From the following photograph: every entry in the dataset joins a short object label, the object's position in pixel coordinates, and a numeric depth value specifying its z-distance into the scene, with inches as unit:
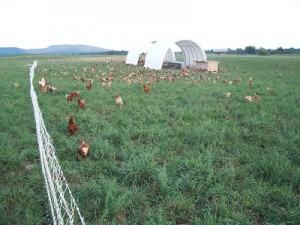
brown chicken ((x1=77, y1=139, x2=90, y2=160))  188.7
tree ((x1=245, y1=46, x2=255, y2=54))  2994.6
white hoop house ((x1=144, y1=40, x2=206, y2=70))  884.6
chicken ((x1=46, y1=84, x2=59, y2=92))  414.7
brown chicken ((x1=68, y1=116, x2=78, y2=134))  234.2
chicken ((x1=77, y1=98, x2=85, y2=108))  321.7
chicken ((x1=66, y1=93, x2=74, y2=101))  356.2
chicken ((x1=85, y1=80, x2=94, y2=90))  442.5
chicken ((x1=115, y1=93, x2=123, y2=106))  334.3
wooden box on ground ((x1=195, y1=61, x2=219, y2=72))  828.6
